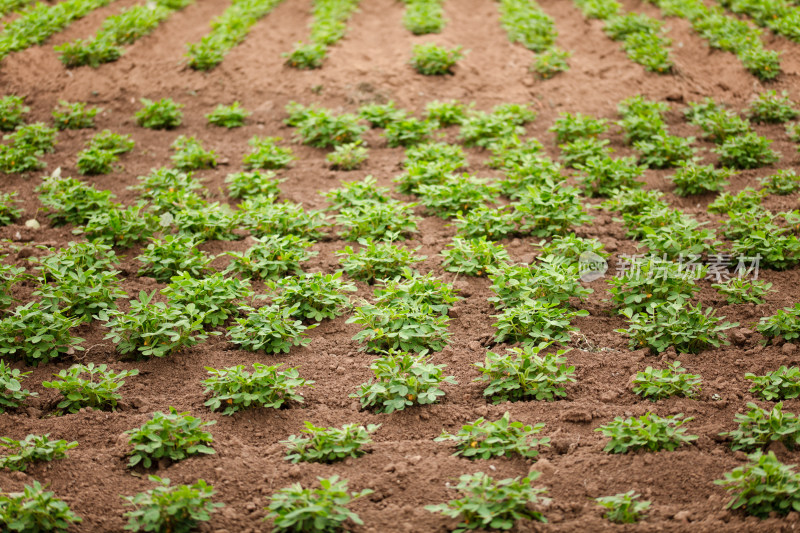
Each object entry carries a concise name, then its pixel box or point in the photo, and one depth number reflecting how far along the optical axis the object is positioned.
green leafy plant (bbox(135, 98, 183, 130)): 7.56
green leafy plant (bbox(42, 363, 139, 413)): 3.75
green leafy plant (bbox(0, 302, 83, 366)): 4.08
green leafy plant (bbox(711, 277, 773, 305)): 4.49
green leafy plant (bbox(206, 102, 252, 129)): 7.57
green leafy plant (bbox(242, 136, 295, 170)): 6.68
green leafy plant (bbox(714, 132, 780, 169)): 6.34
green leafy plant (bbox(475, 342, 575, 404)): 3.82
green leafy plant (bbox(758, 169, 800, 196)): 5.75
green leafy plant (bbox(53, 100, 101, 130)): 7.50
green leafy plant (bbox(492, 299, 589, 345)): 4.19
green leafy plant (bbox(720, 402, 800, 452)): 3.27
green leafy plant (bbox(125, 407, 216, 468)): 3.36
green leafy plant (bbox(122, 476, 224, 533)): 2.91
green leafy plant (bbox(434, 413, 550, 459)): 3.35
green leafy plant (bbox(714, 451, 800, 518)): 2.90
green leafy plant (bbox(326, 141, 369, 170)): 6.71
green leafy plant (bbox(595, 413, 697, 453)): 3.34
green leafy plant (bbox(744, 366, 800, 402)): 3.58
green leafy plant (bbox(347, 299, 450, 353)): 4.20
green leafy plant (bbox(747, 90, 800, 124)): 7.11
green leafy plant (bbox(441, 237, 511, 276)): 4.98
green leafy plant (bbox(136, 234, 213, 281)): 4.96
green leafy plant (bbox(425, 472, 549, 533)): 2.91
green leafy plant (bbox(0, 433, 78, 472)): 3.28
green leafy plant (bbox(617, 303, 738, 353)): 4.12
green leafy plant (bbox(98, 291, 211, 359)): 4.12
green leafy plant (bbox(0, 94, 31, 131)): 7.37
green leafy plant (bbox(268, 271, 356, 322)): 4.53
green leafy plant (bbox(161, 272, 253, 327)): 4.45
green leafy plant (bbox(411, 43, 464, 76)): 8.55
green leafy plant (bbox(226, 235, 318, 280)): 4.95
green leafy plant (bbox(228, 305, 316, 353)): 4.23
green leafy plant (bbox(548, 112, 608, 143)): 6.95
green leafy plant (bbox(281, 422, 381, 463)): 3.43
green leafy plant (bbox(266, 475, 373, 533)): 2.88
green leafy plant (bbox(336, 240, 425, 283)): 4.96
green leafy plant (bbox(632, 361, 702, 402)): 3.72
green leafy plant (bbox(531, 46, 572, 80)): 8.48
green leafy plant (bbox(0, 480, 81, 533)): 2.88
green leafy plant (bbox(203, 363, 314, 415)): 3.72
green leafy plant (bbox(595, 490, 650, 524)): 2.95
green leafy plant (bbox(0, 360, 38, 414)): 3.71
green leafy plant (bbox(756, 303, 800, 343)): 4.08
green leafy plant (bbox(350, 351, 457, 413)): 3.74
